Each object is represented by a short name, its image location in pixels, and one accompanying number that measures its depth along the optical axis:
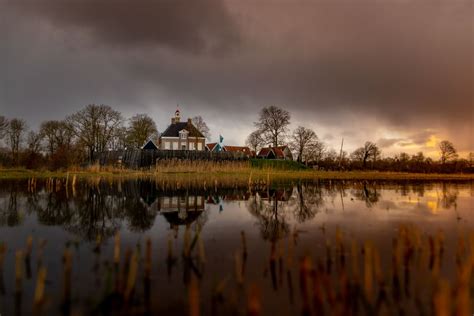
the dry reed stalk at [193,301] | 3.46
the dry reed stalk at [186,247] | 6.45
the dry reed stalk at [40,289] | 4.09
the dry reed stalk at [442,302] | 3.21
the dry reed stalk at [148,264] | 5.43
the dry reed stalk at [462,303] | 3.37
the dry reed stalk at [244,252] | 6.84
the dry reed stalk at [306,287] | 4.17
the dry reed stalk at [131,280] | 4.45
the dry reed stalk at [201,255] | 6.29
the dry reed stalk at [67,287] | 4.64
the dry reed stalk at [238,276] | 4.99
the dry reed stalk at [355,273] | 4.89
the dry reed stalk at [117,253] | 5.93
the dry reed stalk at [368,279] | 4.59
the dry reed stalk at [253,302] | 3.47
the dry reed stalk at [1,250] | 5.59
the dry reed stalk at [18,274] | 4.96
